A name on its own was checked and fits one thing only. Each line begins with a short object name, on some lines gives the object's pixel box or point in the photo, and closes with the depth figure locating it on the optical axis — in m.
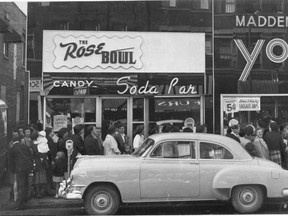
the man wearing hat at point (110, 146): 8.62
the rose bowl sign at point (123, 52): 9.21
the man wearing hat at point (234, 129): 8.61
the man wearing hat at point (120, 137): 8.95
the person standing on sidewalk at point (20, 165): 8.31
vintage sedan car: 7.26
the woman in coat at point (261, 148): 8.50
